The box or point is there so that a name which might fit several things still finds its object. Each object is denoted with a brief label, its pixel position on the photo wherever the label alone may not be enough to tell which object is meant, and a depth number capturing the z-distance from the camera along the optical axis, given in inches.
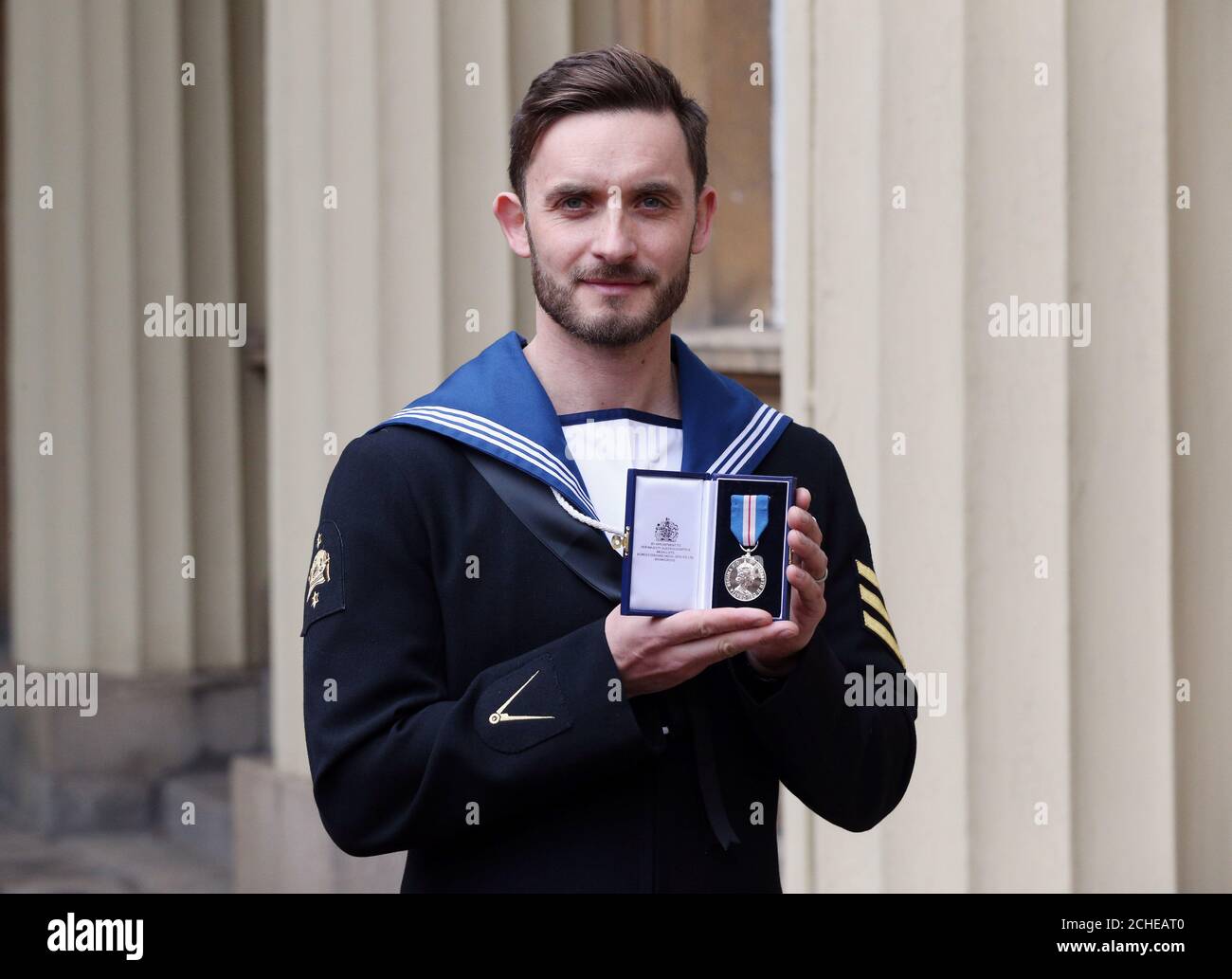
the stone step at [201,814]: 274.1
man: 76.8
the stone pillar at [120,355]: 315.3
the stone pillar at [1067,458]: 150.8
